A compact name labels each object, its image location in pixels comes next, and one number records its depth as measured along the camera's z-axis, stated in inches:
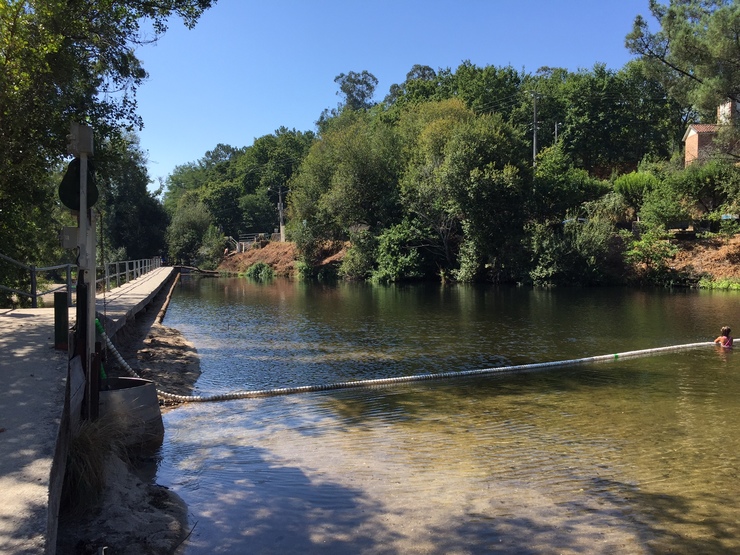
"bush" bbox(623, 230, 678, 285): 1326.3
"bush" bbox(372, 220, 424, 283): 1630.2
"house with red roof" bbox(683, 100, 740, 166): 1867.2
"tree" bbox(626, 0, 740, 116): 1095.6
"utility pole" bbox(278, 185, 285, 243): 2704.2
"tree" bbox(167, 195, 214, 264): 2763.3
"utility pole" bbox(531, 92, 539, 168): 1595.5
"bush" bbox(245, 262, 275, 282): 2265.3
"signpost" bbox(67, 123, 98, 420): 234.5
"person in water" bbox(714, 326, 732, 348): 530.6
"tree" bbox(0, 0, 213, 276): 396.2
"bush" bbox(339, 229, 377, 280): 1774.1
